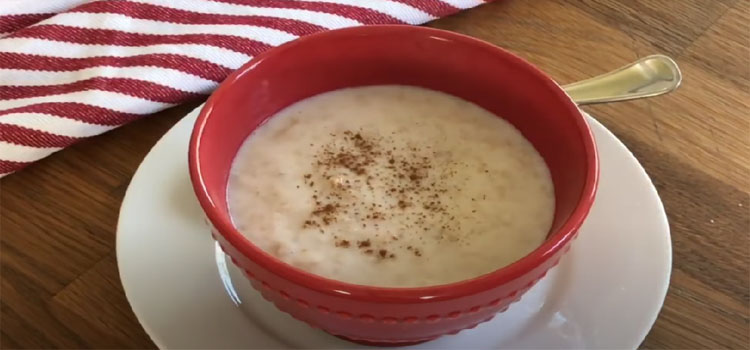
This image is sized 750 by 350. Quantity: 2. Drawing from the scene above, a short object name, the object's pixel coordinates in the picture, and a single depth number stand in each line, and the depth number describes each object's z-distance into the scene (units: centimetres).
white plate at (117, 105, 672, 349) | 63
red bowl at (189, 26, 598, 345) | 55
